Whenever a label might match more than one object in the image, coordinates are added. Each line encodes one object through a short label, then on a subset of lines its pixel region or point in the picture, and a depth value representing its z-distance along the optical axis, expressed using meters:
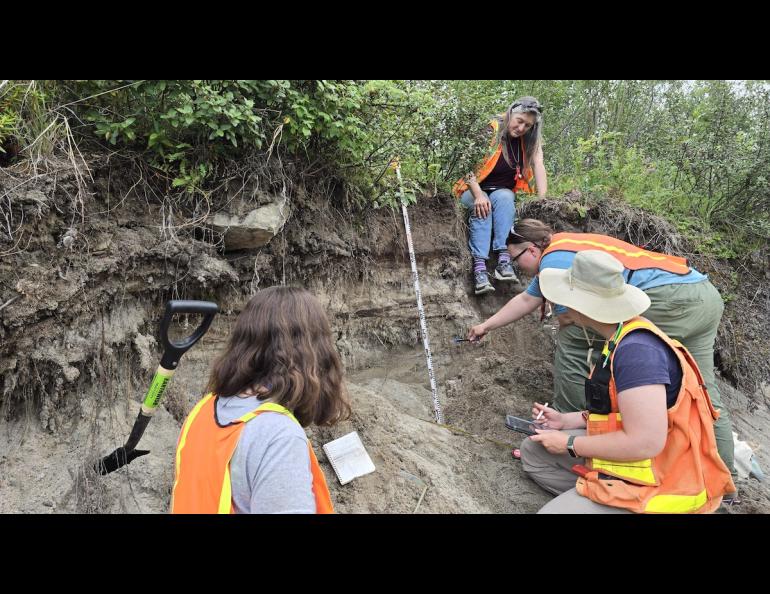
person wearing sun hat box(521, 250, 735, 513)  2.44
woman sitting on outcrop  5.26
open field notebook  3.38
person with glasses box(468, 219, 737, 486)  3.67
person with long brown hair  1.64
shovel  2.25
